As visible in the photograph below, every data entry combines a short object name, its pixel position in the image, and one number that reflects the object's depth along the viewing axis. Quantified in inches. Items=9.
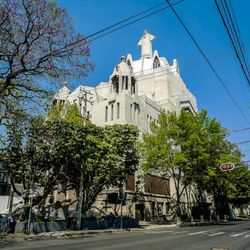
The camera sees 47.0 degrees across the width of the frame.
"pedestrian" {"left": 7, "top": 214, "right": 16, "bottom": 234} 795.4
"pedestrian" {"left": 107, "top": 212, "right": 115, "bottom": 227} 1066.6
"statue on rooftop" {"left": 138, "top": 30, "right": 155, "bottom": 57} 3468.0
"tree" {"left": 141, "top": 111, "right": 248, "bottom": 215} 1256.8
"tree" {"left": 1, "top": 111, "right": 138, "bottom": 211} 905.5
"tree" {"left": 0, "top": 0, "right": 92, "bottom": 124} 536.1
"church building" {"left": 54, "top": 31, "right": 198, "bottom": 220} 1575.9
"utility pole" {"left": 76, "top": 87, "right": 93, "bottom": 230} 915.4
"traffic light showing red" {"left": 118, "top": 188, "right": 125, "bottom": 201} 1001.5
